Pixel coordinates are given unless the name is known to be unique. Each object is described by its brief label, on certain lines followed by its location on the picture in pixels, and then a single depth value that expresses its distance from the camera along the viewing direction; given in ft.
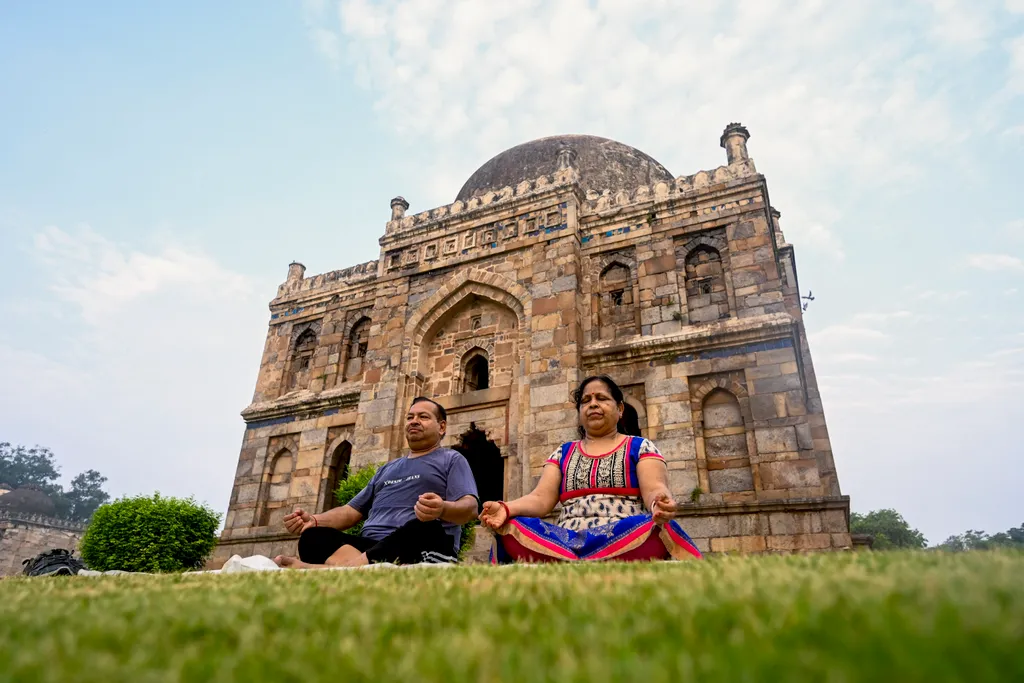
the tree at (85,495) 150.01
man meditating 12.96
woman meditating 11.14
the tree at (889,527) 87.66
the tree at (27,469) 155.02
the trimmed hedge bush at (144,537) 30.35
